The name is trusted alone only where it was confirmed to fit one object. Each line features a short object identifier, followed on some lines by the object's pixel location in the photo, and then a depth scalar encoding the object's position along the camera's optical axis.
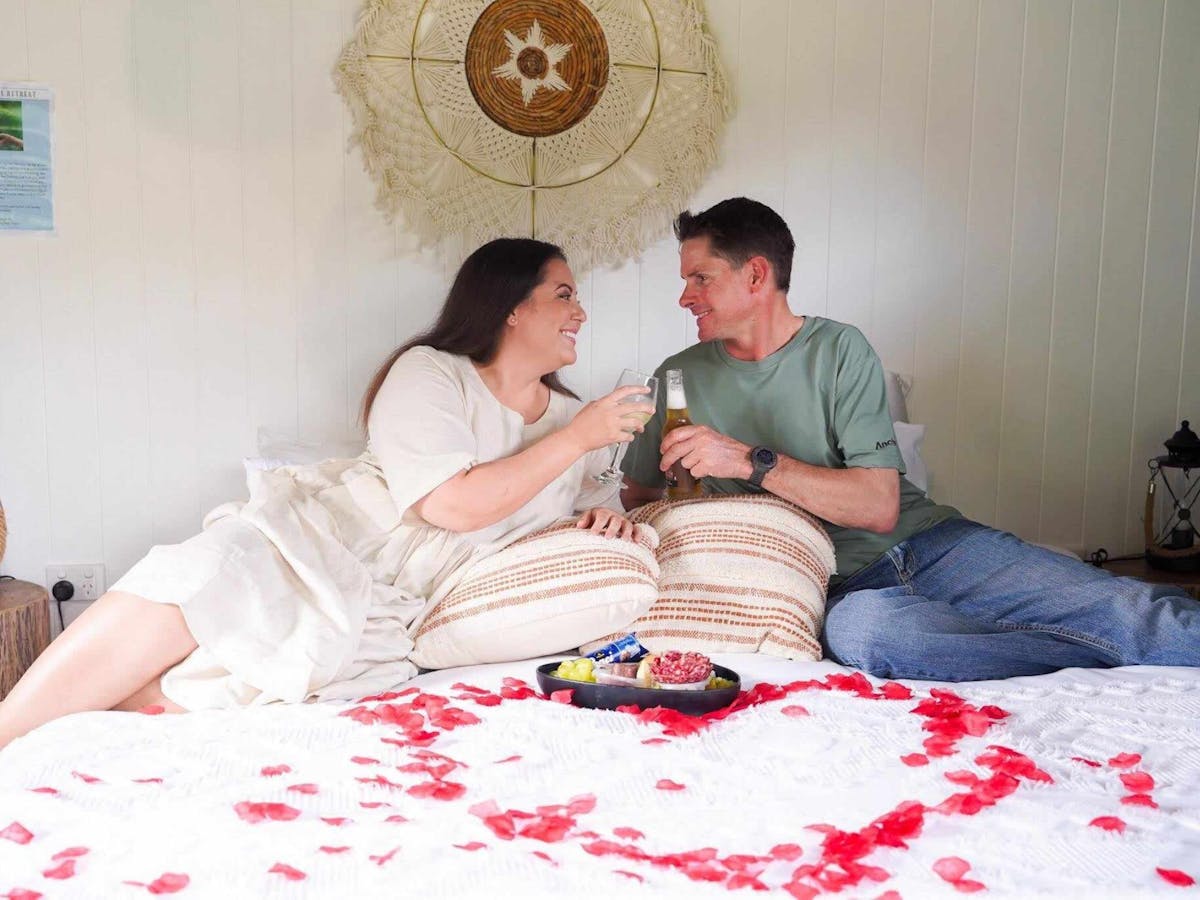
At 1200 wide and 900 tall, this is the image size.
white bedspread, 1.19
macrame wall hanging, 2.97
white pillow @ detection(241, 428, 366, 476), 2.79
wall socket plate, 2.96
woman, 1.83
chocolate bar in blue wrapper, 1.91
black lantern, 3.13
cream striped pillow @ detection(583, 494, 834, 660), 2.12
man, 2.05
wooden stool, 2.45
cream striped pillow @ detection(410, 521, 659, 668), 2.02
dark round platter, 1.78
